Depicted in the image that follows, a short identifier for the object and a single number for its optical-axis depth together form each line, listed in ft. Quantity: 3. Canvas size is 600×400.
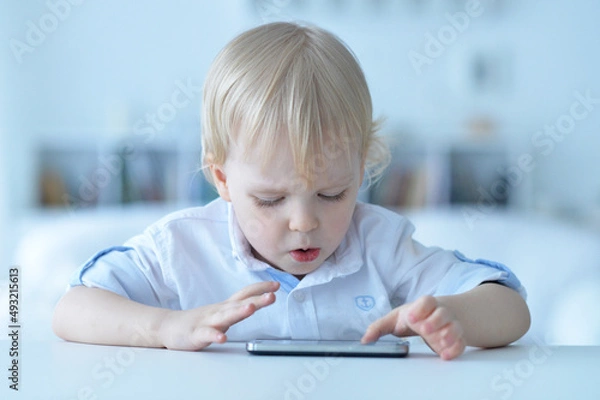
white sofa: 5.84
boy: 3.19
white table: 2.64
